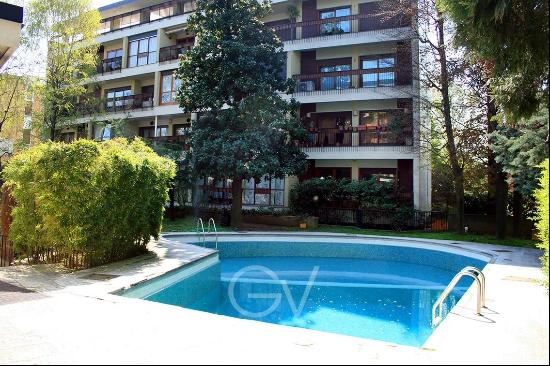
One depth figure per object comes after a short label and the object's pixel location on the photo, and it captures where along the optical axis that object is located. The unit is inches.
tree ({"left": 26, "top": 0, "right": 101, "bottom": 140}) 935.0
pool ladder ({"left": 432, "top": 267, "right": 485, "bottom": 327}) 241.0
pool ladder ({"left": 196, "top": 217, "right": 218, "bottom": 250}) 614.6
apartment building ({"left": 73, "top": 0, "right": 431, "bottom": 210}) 837.2
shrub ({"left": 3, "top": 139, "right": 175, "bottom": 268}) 348.2
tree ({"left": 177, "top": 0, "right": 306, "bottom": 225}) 722.2
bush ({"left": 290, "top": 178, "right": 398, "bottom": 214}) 808.9
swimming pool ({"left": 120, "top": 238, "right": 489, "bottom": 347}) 324.2
